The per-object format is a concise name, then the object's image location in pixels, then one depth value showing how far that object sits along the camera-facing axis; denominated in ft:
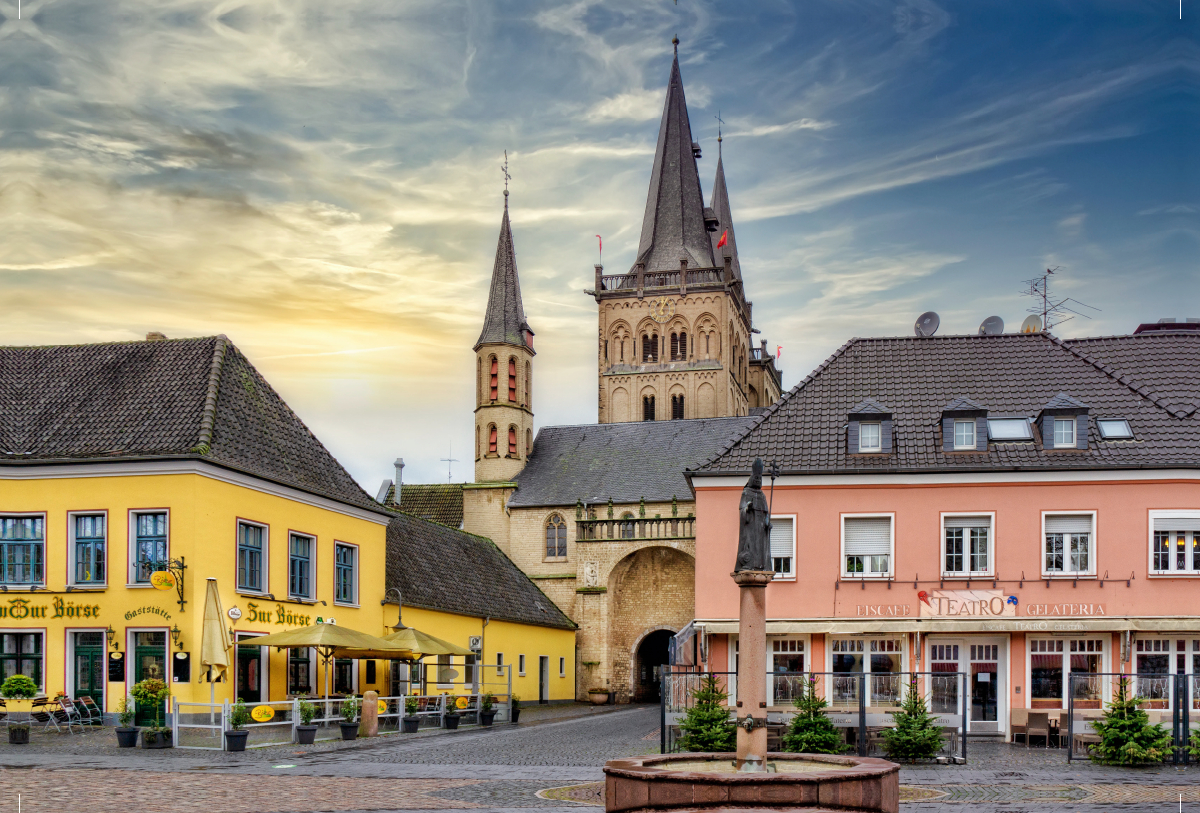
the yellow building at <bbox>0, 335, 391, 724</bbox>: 93.61
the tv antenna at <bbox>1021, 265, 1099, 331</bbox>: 128.98
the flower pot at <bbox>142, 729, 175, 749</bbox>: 80.33
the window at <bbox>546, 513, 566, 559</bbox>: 190.19
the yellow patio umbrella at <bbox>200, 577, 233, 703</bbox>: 91.04
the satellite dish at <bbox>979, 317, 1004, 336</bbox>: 116.37
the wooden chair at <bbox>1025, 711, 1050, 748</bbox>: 85.61
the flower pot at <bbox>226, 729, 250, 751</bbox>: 79.25
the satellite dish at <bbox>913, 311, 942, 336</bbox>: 116.98
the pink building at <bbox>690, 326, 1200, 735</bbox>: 92.27
